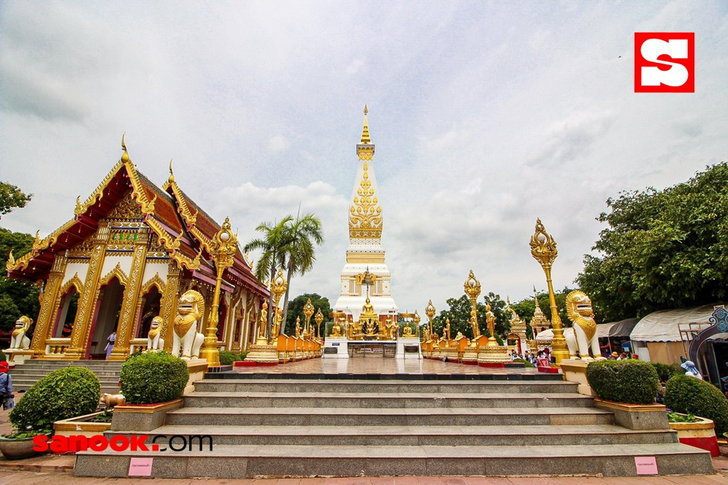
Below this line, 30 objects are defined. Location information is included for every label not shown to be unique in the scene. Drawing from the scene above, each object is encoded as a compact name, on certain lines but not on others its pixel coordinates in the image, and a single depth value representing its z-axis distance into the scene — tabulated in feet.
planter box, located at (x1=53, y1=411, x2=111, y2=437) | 16.87
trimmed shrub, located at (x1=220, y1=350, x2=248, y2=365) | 43.19
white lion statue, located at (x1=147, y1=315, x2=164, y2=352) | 31.95
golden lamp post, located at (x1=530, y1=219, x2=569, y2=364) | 28.55
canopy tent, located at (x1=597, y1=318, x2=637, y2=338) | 62.49
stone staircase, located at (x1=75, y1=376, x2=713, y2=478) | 14.19
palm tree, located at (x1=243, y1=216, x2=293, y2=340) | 64.54
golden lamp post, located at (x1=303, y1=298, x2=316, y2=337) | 58.75
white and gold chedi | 99.25
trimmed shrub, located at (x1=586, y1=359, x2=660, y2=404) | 17.08
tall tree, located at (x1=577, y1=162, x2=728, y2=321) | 42.37
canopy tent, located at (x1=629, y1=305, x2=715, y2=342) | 46.50
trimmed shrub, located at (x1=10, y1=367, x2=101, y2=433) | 17.25
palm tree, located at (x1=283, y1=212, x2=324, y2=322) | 64.85
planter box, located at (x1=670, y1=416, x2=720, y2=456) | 16.97
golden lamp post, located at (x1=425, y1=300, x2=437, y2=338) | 57.77
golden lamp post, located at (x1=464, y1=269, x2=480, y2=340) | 37.37
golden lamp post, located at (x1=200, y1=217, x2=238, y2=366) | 26.44
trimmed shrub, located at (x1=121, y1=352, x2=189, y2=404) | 16.69
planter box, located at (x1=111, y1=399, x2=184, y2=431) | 16.20
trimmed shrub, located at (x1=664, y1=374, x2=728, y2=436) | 18.38
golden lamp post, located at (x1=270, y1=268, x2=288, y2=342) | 38.22
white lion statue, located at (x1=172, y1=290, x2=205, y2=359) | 22.46
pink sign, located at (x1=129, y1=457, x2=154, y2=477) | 14.24
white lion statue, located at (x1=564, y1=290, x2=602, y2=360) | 21.94
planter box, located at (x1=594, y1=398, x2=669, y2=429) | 16.62
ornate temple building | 45.03
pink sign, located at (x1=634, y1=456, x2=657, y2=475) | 14.60
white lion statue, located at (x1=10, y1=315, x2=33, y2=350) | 44.78
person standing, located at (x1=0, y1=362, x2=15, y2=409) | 26.91
